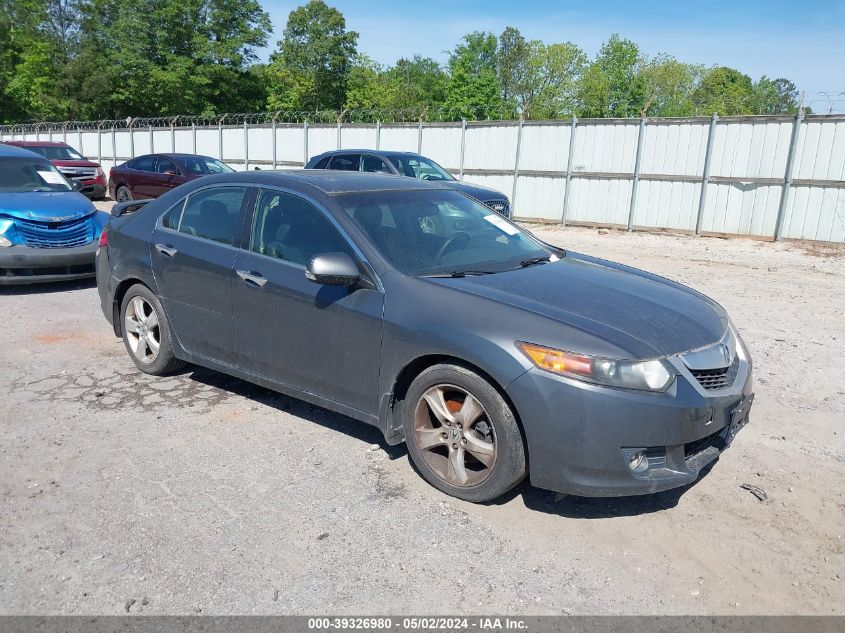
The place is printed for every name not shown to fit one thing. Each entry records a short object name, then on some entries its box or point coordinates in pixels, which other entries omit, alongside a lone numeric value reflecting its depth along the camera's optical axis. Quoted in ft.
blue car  26.40
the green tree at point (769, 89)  282.69
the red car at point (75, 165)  59.31
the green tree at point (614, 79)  226.99
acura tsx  10.61
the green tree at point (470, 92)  196.65
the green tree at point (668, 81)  248.73
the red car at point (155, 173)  55.98
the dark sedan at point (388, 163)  43.16
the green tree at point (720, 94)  245.41
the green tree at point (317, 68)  233.55
